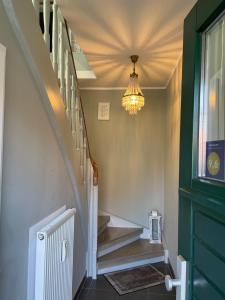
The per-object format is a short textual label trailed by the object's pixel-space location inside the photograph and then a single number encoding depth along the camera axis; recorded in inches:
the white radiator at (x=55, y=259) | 56.0
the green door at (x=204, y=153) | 29.2
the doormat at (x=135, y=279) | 109.8
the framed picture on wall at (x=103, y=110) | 162.6
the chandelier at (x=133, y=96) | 107.8
